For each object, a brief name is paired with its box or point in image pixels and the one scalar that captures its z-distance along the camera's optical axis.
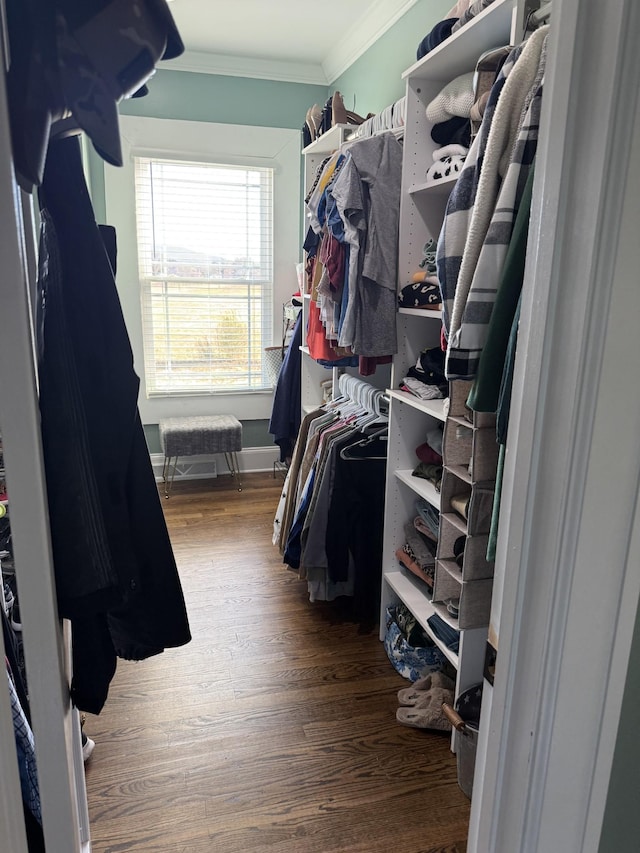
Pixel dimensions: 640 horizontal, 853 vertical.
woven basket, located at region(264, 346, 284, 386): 4.32
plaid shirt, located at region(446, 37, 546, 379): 1.20
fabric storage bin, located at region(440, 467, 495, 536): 1.54
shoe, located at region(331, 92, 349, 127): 2.81
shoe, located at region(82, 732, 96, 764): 1.84
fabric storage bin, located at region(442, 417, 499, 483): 1.49
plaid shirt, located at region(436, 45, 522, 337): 1.40
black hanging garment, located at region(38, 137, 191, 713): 0.84
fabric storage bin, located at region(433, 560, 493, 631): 1.67
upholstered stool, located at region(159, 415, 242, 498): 3.94
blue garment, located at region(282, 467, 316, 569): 2.52
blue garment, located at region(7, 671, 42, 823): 0.94
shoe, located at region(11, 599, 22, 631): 1.22
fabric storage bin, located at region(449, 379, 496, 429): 1.61
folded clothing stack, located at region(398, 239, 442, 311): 1.98
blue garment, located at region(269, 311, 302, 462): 3.61
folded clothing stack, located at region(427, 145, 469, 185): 1.81
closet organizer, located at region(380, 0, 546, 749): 1.24
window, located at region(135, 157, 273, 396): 3.92
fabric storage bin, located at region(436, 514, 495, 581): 1.62
